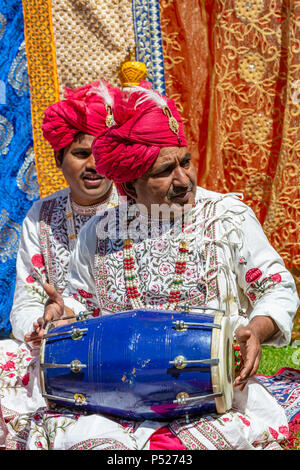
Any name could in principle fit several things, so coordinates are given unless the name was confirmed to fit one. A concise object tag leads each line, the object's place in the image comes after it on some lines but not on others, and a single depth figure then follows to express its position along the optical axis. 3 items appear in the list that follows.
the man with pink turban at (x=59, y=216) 8.37
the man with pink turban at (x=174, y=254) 6.35
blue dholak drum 5.72
